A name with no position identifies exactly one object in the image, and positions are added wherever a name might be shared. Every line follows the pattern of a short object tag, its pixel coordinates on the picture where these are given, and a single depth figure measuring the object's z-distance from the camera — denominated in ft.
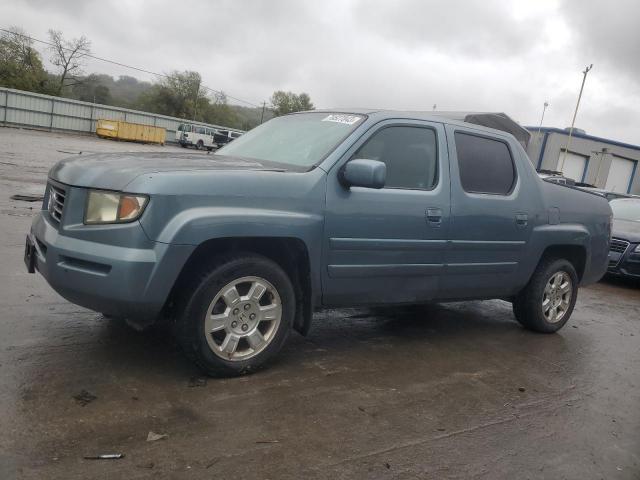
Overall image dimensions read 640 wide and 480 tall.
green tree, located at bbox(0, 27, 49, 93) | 190.49
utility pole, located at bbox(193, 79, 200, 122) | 250.33
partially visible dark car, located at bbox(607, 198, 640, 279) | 30.63
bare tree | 197.88
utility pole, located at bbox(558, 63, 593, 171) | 128.63
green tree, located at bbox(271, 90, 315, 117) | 298.56
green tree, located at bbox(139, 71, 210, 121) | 250.57
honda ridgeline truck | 10.69
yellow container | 134.92
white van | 140.77
